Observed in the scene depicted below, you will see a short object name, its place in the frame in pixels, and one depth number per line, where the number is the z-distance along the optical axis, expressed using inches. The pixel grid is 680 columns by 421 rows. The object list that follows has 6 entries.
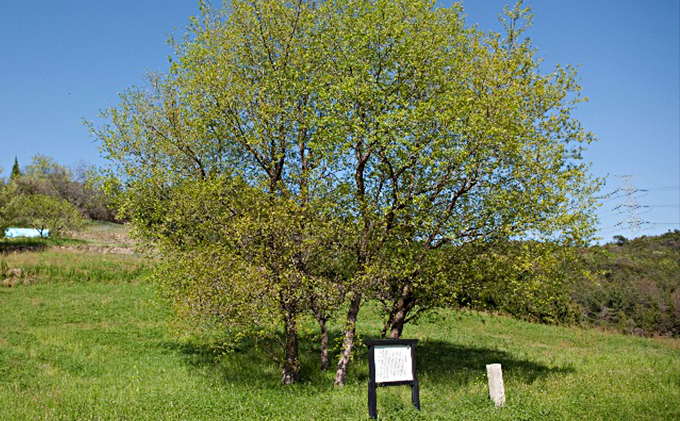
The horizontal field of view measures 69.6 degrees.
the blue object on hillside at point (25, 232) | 2781.0
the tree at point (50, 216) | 2564.0
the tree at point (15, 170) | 4201.8
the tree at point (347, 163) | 644.7
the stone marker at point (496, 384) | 537.3
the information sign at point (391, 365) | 485.7
